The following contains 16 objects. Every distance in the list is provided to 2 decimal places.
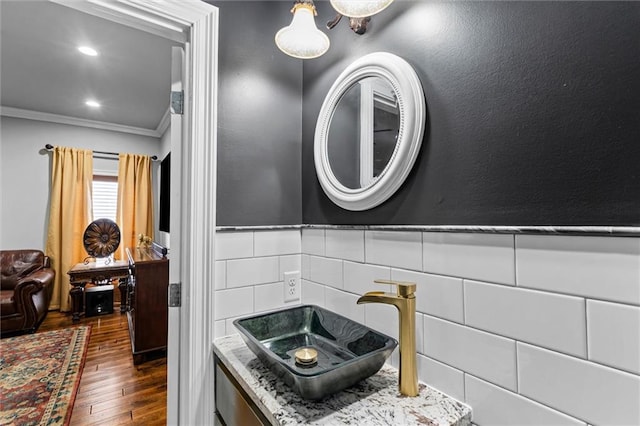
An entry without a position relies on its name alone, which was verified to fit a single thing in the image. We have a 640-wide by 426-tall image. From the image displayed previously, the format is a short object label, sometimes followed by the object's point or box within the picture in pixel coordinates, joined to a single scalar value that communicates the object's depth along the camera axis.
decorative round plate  3.52
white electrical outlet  1.18
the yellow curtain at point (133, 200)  4.05
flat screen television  3.15
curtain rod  3.64
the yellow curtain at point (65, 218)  3.63
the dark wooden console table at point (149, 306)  2.36
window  4.01
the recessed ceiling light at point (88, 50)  2.24
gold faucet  0.69
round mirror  0.80
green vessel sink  0.63
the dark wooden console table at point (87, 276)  3.20
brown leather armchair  2.78
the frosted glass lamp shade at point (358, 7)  0.75
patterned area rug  1.73
